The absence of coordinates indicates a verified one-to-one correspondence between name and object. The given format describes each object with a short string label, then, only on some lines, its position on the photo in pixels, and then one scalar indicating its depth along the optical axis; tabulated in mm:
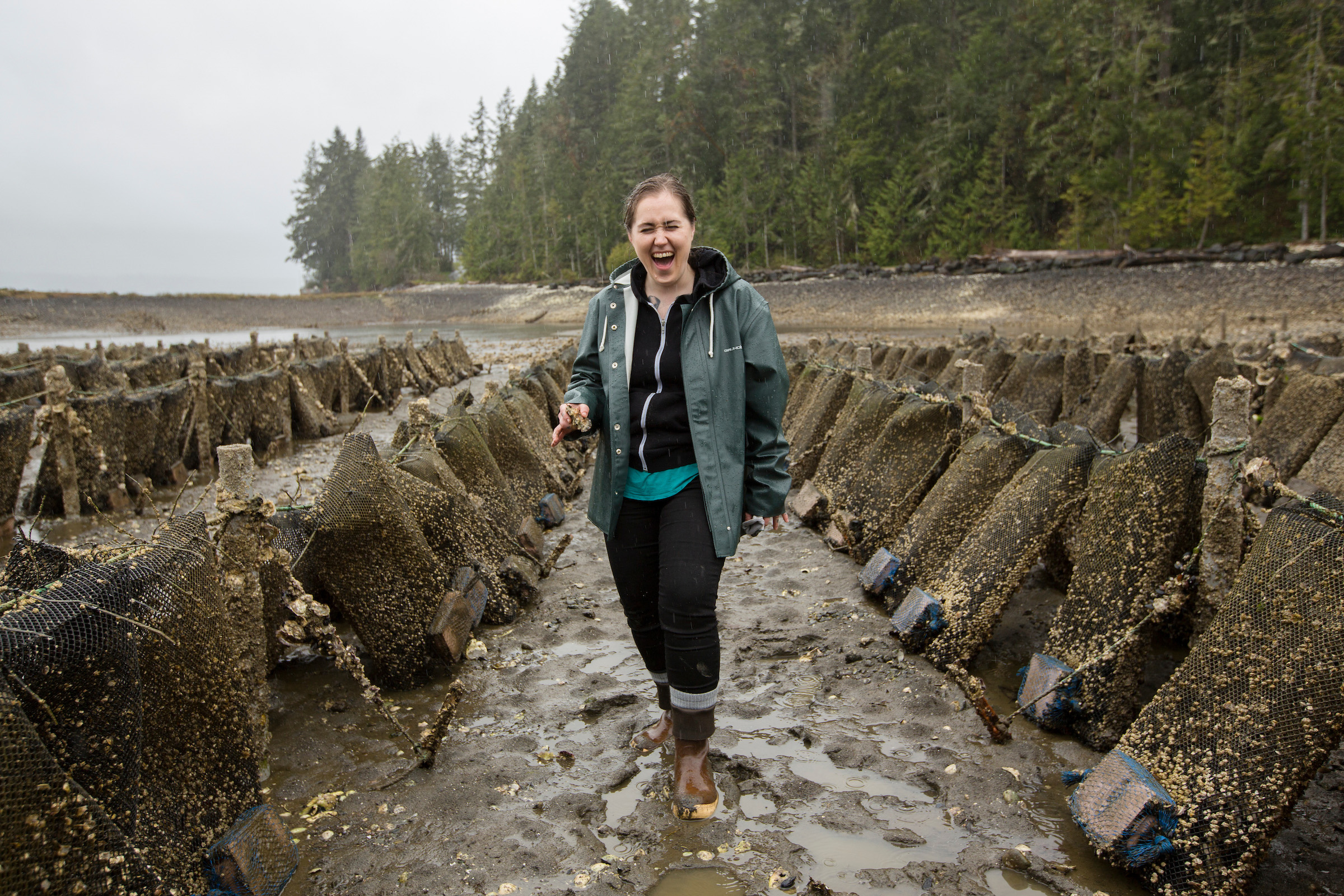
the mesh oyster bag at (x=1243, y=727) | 2480
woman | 3000
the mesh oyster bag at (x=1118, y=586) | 3375
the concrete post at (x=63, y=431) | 7348
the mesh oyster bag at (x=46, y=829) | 1871
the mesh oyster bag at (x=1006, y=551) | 4039
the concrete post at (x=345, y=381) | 16047
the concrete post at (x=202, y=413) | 9617
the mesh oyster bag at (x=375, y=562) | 3801
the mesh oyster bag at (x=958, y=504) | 4785
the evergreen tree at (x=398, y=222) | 92875
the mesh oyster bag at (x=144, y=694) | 2121
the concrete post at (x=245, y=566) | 3227
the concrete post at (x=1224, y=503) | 3240
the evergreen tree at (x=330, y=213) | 110375
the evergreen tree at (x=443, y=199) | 101500
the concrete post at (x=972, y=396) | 5160
